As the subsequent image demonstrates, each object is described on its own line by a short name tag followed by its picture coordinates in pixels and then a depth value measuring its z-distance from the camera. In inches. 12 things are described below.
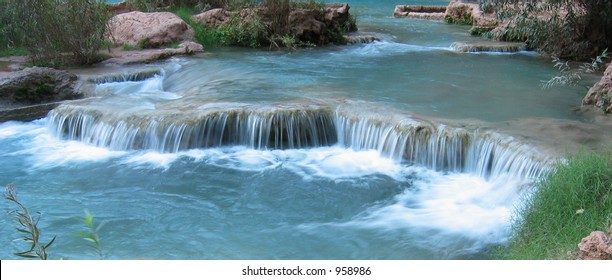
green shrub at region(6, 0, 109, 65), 486.6
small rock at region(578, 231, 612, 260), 138.9
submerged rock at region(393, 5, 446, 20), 989.2
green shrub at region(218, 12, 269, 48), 633.0
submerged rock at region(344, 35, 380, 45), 675.4
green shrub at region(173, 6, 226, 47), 634.2
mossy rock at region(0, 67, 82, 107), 421.1
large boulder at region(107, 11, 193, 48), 592.4
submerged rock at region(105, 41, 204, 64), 525.3
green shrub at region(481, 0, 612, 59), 527.8
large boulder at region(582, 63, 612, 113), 349.4
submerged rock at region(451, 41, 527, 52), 610.9
